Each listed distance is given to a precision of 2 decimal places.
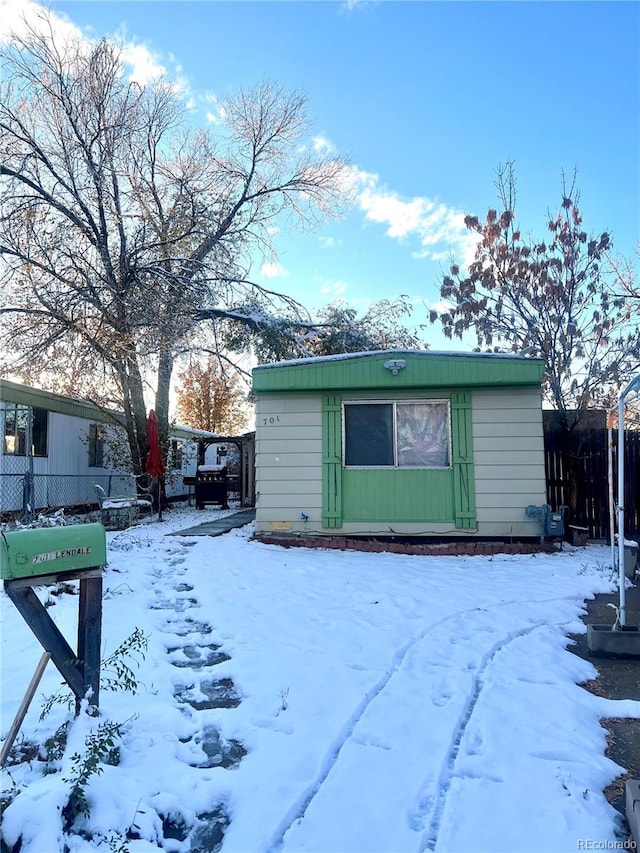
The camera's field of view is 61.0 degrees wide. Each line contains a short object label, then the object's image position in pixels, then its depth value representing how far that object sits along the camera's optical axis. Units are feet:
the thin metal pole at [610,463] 18.37
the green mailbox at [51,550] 6.83
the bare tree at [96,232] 33.94
